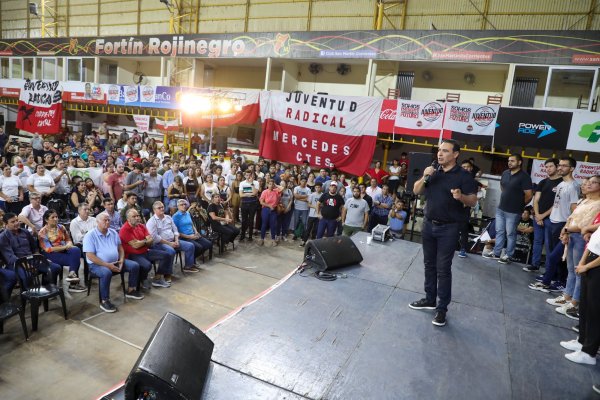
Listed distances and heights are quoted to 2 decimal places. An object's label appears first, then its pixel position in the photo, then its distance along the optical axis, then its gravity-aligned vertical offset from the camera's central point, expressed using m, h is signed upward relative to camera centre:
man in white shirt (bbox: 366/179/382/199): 8.84 -0.96
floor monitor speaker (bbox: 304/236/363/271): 4.91 -1.42
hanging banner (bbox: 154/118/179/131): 14.84 +0.02
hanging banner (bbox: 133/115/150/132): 15.55 +0.02
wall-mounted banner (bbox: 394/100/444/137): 10.06 +0.89
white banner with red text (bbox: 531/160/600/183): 9.09 -0.04
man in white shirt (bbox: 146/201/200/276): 6.19 -1.79
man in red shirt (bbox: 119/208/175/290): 5.70 -1.94
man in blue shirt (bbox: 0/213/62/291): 4.77 -1.73
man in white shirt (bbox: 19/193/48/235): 5.80 -1.56
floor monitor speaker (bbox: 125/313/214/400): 2.36 -1.52
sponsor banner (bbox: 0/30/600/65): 10.84 +3.39
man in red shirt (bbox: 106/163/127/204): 8.38 -1.33
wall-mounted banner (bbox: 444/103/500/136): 9.63 +0.98
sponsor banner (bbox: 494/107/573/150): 9.23 +0.86
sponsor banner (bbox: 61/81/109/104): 16.80 +1.07
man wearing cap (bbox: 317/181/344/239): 8.11 -1.39
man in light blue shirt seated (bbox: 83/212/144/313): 5.17 -1.86
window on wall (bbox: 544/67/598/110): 11.93 +2.49
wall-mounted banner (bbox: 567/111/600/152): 8.87 +0.86
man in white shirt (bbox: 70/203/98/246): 5.87 -1.63
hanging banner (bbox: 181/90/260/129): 12.16 +0.55
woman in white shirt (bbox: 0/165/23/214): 7.27 -1.52
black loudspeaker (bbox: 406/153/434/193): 6.74 -0.19
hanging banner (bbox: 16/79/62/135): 15.84 +0.19
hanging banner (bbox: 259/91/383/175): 10.38 +0.33
